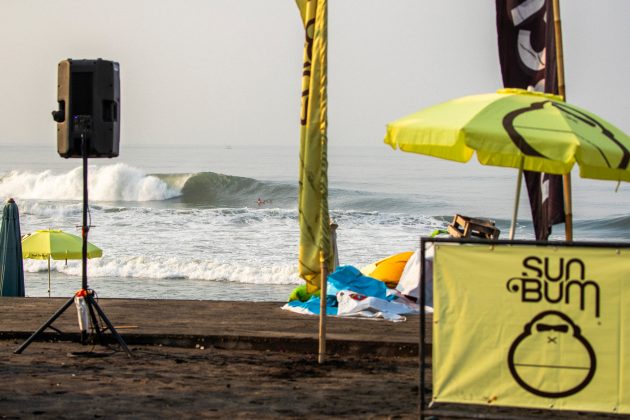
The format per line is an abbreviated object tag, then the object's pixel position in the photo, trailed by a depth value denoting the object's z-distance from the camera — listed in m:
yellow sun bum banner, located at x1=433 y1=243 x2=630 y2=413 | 11.91
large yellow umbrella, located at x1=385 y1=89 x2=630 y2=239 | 13.76
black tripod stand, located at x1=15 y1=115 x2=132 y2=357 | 17.55
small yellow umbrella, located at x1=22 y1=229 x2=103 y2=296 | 28.33
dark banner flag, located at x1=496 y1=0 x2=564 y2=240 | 19.05
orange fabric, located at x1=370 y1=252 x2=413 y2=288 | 24.05
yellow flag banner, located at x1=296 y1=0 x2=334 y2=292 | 16.37
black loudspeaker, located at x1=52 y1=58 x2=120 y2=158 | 17.84
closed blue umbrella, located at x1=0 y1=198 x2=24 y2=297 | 24.14
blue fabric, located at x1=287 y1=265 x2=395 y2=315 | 21.81
